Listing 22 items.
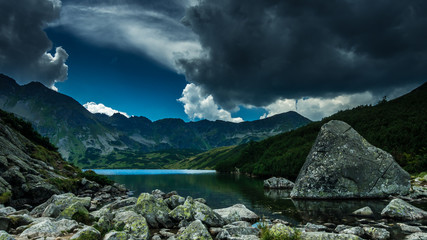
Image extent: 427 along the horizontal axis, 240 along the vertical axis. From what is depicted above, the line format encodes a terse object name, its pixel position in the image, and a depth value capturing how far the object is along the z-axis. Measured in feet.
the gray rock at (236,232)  55.98
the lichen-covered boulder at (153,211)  71.56
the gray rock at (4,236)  38.19
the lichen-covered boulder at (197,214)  70.74
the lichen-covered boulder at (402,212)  77.20
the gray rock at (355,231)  58.18
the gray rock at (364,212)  84.99
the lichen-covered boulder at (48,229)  47.58
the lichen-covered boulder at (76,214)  62.95
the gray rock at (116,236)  45.41
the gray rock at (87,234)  44.06
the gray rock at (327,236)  46.57
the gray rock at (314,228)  65.23
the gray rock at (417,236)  53.00
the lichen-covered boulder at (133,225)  57.31
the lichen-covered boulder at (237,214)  78.52
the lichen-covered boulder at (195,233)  50.93
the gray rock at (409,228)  62.03
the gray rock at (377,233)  56.59
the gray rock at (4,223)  52.38
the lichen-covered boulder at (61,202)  77.49
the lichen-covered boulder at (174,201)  91.45
